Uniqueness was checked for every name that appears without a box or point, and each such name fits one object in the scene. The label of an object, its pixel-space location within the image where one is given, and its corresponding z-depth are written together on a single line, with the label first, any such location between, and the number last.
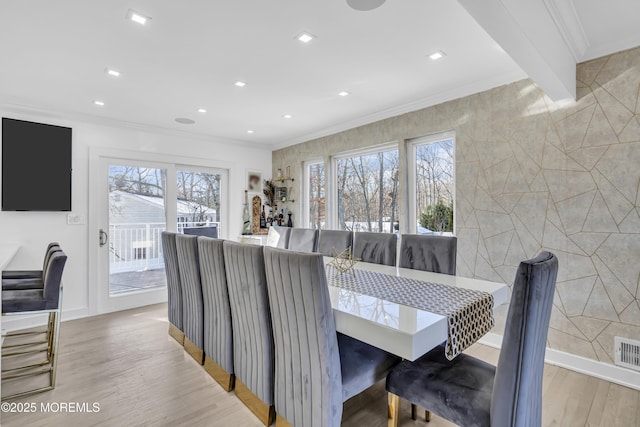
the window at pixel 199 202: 4.58
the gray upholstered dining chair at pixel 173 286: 2.75
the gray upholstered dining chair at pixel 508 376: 1.10
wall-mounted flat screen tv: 3.30
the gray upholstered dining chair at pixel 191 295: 2.39
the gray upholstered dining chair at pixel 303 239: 3.29
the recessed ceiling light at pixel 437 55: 2.35
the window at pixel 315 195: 4.80
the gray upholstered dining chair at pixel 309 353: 1.36
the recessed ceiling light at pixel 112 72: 2.55
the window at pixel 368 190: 3.87
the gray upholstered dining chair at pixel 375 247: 2.69
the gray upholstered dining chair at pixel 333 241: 2.96
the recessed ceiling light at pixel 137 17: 1.84
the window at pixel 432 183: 3.29
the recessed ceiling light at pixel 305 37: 2.09
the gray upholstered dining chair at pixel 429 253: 2.30
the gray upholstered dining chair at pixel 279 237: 3.64
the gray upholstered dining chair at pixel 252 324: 1.68
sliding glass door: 3.91
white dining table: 1.18
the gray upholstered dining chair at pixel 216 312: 2.05
